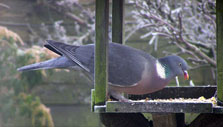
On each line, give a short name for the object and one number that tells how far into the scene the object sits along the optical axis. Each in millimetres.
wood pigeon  5481
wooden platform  5323
